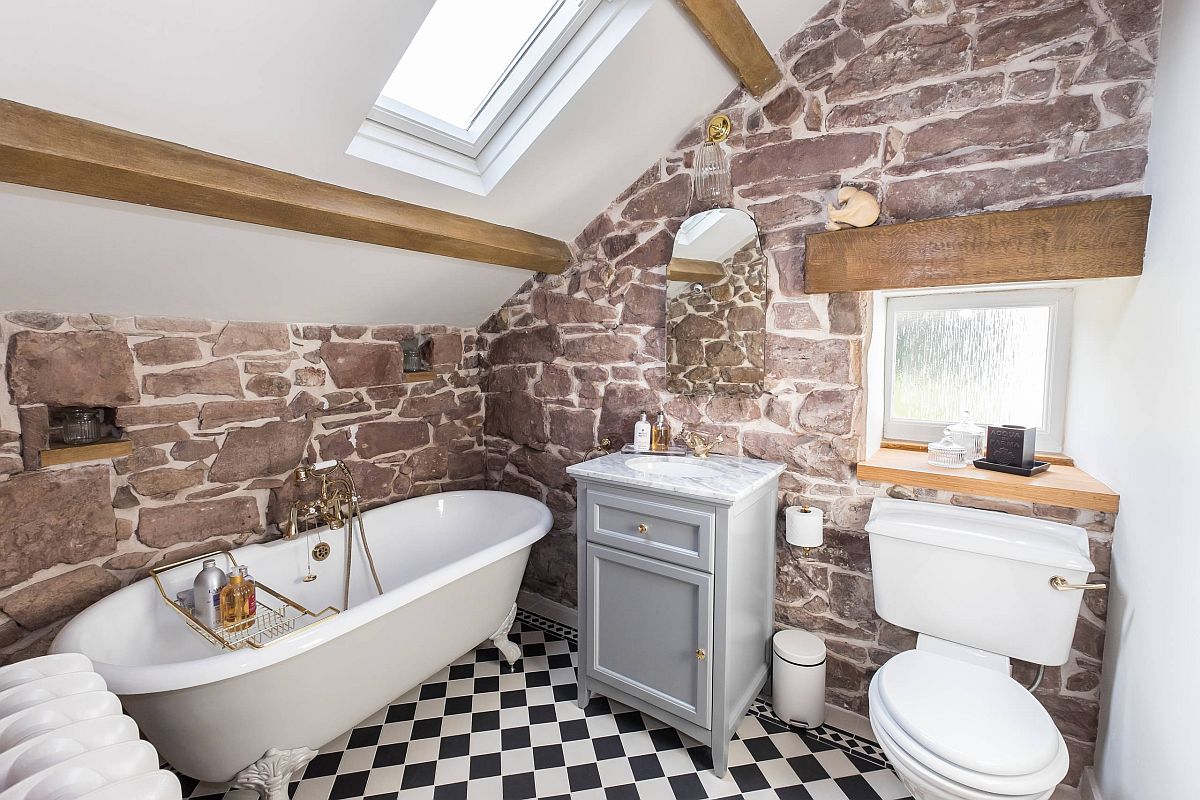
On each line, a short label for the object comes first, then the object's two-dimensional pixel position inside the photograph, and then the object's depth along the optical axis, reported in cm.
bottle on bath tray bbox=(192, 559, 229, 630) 183
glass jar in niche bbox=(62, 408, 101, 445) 182
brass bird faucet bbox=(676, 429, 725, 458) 228
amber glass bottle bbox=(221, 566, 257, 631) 185
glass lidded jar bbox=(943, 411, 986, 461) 194
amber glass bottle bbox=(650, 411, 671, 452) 241
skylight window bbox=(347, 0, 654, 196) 170
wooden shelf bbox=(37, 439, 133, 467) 172
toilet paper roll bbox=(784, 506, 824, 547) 200
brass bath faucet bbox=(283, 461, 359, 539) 230
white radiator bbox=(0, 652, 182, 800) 84
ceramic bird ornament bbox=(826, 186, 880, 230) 186
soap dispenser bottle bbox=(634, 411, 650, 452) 241
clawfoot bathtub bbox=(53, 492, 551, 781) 139
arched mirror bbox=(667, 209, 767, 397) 218
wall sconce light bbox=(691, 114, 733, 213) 205
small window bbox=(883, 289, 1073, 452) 197
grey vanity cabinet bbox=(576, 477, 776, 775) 178
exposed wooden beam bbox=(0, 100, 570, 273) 123
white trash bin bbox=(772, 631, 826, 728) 201
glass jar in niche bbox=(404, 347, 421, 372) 295
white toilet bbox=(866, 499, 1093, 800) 128
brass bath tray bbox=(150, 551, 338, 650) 167
